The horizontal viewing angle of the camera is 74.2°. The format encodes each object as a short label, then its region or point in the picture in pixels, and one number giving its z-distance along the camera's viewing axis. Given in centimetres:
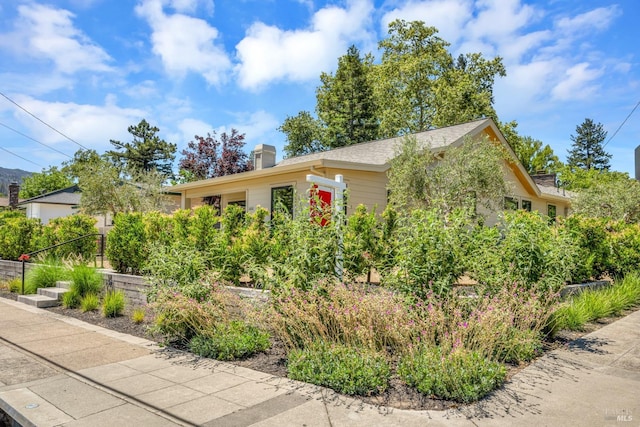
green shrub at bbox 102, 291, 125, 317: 712
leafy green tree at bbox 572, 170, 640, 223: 1783
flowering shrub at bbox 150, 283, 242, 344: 520
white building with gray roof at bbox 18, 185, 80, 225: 3253
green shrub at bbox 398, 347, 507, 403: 355
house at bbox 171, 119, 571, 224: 1216
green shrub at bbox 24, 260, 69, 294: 934
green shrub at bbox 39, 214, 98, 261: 1158
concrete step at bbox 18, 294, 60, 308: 823
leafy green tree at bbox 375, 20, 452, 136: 2828
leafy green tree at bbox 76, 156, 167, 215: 1859
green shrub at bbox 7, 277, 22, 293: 986
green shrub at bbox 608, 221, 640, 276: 920
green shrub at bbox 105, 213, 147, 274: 884
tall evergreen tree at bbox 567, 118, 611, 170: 5772
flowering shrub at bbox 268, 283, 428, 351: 432
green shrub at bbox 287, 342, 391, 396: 370
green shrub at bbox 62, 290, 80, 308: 802
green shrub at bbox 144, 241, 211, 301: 542
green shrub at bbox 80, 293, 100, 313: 763
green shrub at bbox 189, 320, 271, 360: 484
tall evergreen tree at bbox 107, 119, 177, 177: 4481
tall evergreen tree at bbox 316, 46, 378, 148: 3231
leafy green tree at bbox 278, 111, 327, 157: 3356
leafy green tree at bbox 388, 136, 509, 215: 1149
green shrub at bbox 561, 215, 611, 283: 822
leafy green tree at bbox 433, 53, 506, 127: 2633
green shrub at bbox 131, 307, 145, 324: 664
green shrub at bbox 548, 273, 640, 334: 562
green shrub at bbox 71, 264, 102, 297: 810
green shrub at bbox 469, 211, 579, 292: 516
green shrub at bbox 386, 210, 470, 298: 469
